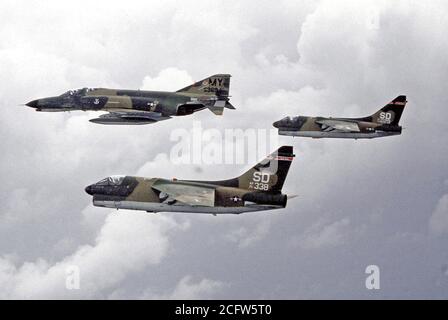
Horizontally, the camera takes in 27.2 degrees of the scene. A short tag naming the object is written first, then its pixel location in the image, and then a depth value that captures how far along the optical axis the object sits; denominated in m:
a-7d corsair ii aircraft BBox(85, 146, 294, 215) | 65.81
